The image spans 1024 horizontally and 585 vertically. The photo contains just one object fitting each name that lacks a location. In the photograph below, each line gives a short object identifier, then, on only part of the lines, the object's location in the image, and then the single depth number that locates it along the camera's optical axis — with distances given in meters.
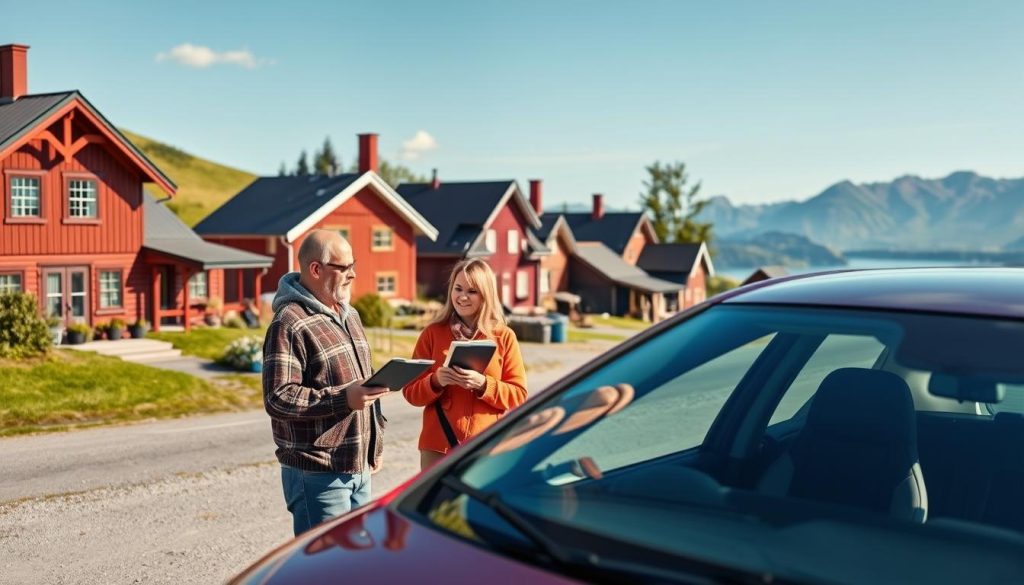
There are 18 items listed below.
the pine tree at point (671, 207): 96.75
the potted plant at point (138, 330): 30.31
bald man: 4.92
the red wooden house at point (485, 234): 52.75
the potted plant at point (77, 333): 28.52
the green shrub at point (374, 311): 39.84
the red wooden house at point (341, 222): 42.59
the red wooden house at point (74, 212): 28.34
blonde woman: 5.62
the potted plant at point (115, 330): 29.62
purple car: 2.25
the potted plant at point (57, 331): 26.81
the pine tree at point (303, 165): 142.12
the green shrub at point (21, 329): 19.23
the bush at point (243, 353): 23.41
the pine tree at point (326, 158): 136.75
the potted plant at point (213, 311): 35.06
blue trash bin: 39.66
